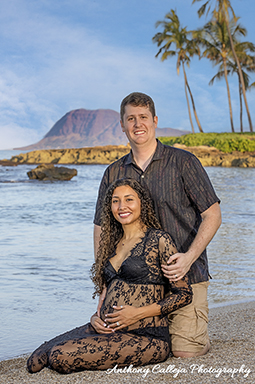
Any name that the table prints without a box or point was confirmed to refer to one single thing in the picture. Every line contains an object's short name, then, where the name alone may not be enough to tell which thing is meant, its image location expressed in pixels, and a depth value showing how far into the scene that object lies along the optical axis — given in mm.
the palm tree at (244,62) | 43406
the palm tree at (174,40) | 44031
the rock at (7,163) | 50125
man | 3117
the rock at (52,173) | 26312
